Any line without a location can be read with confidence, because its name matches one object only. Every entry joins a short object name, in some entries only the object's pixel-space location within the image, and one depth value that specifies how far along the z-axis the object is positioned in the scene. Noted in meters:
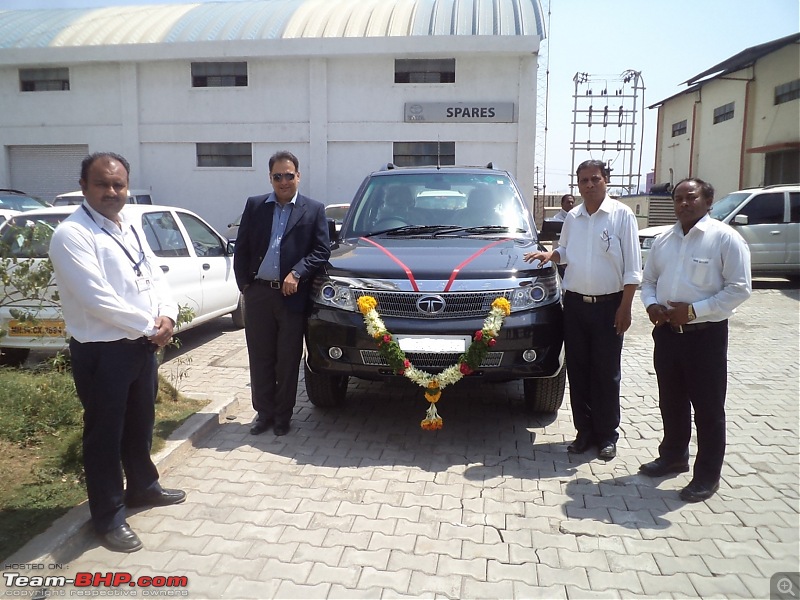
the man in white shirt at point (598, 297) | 3.88
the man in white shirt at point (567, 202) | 10.59
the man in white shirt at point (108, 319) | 2.74
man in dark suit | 4.32
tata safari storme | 4.04
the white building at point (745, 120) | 19.34
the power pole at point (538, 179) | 21.09
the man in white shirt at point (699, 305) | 3.33
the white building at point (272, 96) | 17.70
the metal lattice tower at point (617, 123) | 31.31
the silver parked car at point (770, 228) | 11.95
